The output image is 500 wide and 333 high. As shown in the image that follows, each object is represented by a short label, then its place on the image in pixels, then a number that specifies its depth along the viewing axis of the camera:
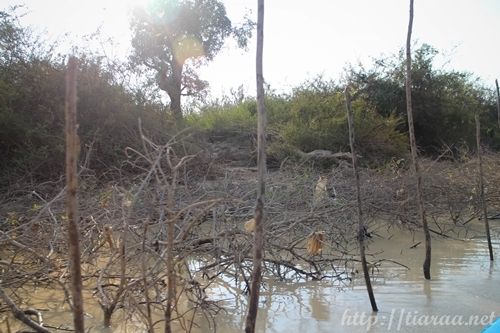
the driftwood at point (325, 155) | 12.16
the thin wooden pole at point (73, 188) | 1.72
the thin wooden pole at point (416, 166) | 5.48
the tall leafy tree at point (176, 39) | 16.55
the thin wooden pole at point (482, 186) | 6.48
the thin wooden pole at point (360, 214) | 4.45
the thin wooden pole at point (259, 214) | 2.84
